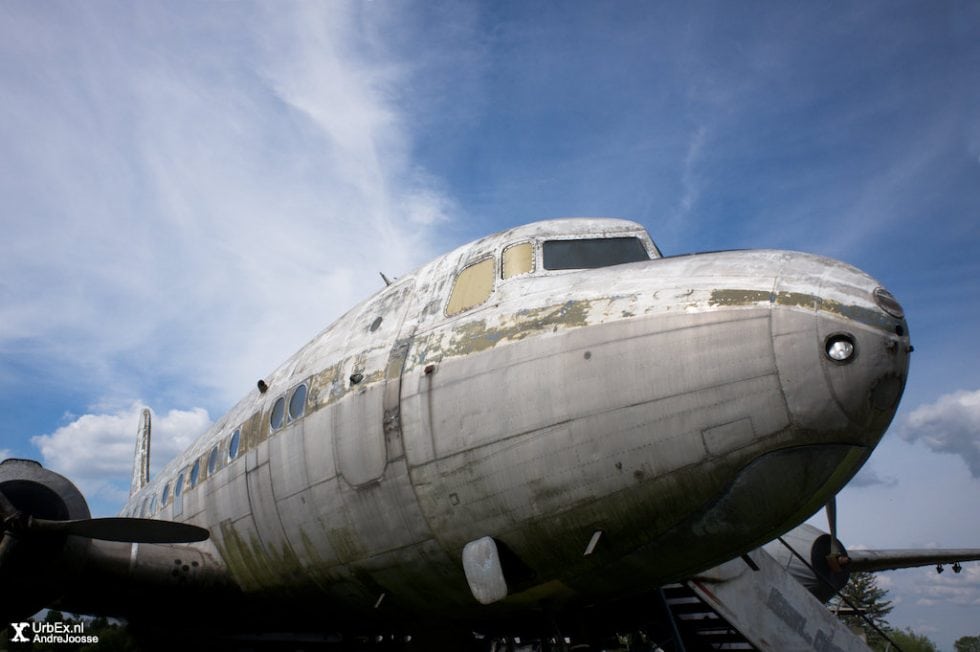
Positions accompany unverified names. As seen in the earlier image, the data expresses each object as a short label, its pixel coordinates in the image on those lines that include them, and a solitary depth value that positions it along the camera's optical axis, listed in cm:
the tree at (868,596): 5082
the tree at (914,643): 3666
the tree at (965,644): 6938
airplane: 462
